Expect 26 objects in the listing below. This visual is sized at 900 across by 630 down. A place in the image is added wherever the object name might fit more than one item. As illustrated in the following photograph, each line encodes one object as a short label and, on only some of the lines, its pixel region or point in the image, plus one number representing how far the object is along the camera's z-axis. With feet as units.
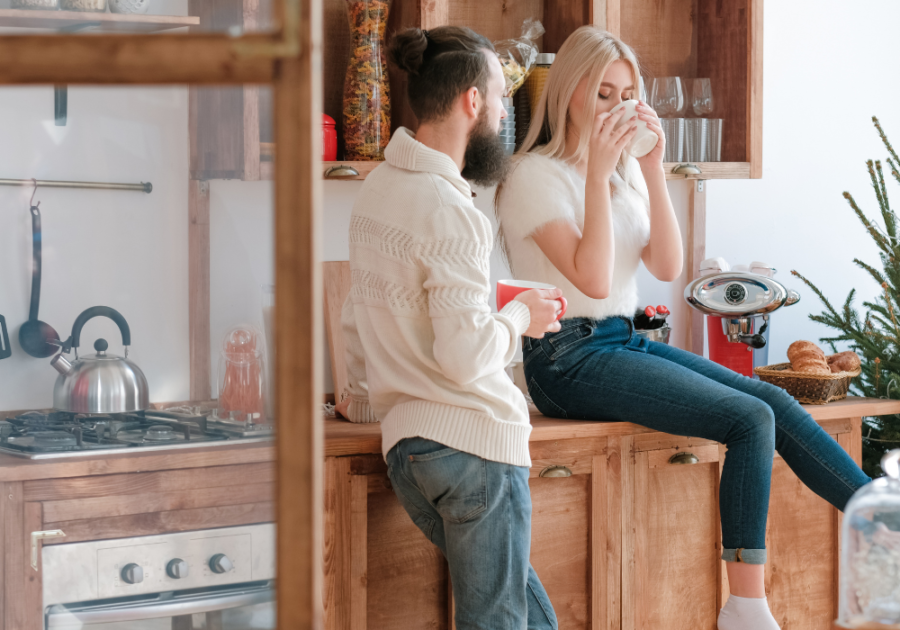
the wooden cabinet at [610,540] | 15.58
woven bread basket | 17.07
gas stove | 9.00
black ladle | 10.99
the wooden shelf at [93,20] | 9.15
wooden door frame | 4.75
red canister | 16.30
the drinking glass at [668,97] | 17.53
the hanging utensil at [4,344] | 10.11
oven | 7.09
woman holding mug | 15.66
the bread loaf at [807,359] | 17.13
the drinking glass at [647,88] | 17.50
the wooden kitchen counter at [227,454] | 8.22
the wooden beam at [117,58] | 4.74
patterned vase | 11.82
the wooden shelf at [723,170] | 17.39
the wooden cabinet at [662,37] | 16.90
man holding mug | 14.29
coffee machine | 17.23
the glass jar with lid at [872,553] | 11.28
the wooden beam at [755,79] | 17.54
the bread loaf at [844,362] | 17.36
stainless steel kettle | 10.70
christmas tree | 17.78
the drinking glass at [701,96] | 17.77
